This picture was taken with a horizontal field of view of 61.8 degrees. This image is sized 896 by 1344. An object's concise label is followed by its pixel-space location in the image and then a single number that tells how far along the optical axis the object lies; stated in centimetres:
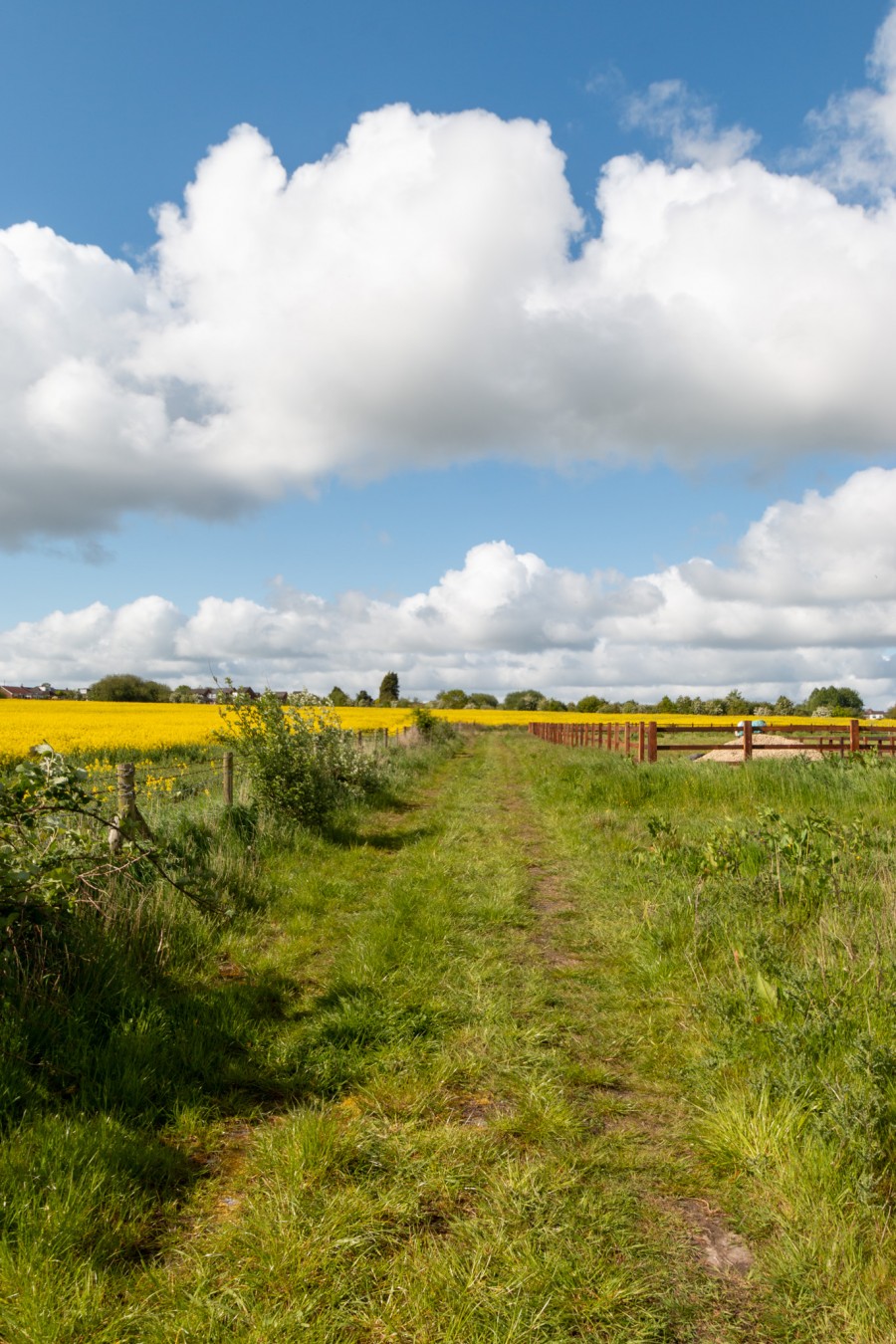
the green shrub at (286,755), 1079
